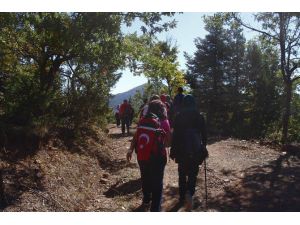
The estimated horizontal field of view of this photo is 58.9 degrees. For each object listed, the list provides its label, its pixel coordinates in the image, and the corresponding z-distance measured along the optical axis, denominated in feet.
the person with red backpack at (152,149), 13.85
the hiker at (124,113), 42.81
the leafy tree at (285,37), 39.11
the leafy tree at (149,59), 28.79
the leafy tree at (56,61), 18.24
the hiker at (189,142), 15.18
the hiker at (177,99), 24.07
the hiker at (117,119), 60.84
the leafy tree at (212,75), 77.31
